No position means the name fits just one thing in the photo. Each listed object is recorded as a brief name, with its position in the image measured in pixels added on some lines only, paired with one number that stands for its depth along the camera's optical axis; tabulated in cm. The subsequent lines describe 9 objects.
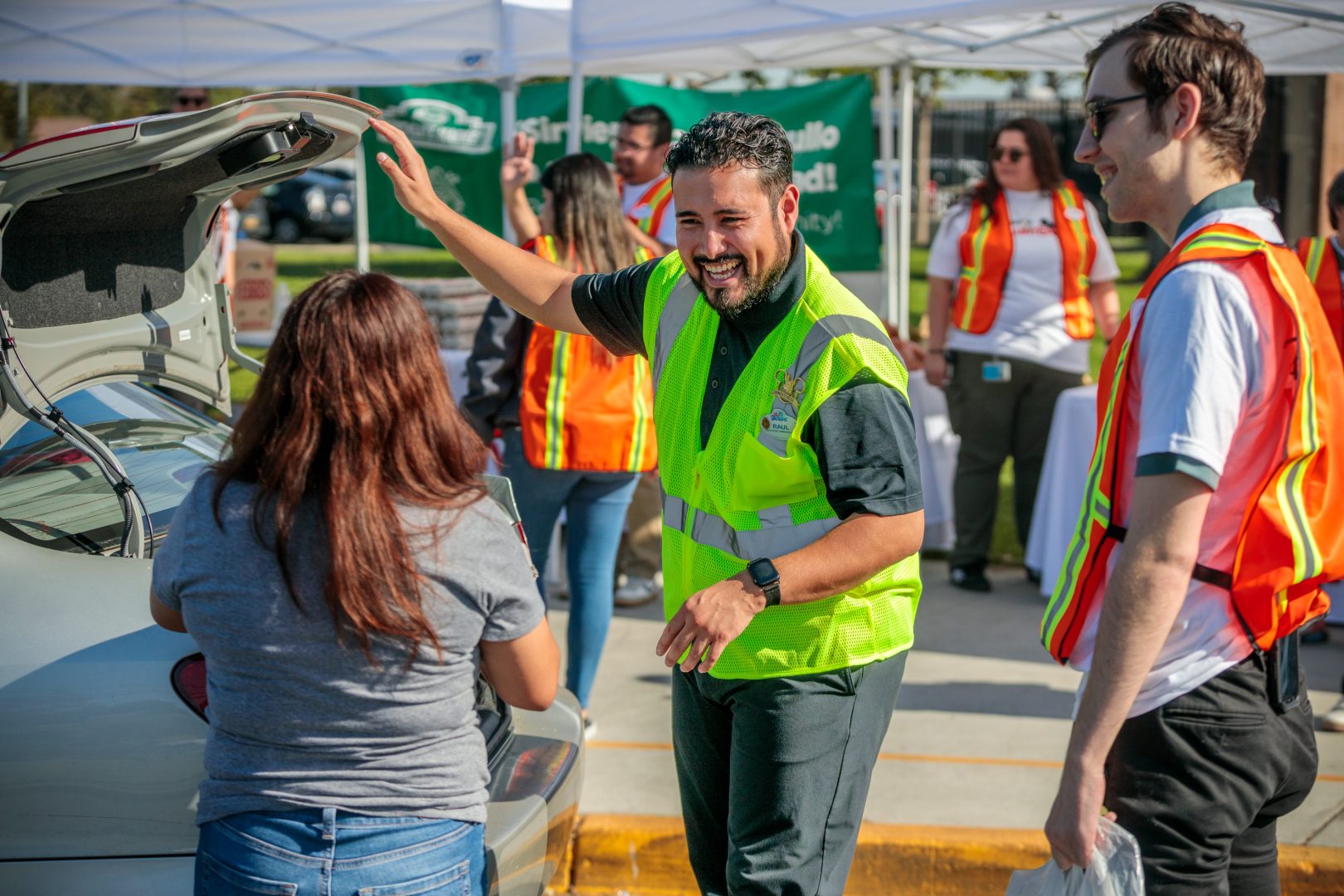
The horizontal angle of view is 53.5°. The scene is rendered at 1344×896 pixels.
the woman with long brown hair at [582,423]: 427
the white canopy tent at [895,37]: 538
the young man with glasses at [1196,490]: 190
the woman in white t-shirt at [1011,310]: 615
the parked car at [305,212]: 2720
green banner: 879
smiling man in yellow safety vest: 229
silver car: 234
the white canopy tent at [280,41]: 679
